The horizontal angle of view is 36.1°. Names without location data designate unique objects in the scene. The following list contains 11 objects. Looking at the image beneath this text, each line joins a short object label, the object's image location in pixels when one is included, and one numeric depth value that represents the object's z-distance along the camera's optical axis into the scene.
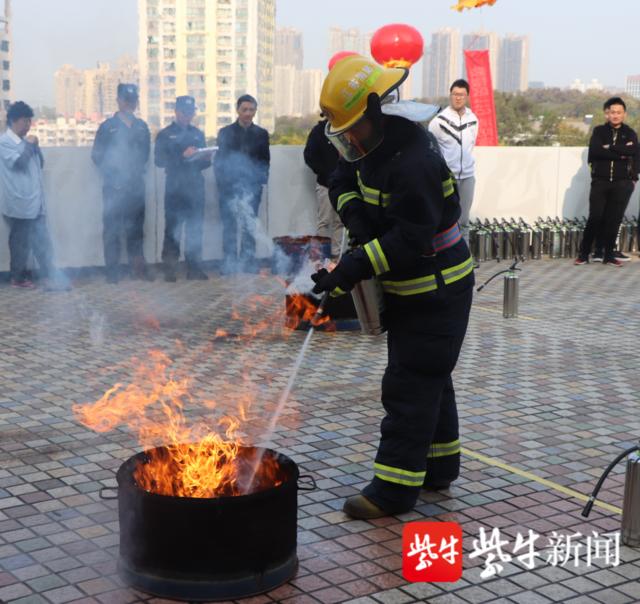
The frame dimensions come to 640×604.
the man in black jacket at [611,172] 12.73
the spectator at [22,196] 10.20
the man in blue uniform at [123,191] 9.95
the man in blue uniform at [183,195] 10.55
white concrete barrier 11.25
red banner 16.81
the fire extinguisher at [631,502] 4.25
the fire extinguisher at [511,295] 9.35
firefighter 4.16
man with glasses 11.69
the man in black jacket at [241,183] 11.33
